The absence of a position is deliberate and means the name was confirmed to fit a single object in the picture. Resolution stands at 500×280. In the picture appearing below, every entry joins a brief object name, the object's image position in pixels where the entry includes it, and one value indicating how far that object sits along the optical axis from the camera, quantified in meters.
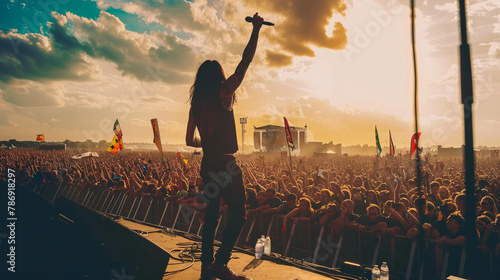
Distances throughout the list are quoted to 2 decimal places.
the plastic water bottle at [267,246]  5.15
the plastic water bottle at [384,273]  4.18
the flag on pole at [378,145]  18.34
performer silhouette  2.96
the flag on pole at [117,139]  15.97
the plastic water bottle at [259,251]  4.20
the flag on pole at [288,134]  12.66
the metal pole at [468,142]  2.75
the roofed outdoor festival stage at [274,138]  52.15
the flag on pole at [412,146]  14.71
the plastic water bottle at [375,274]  3.63
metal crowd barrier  5.85
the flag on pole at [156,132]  12.77
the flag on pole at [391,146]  18.97
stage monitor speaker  2.06
